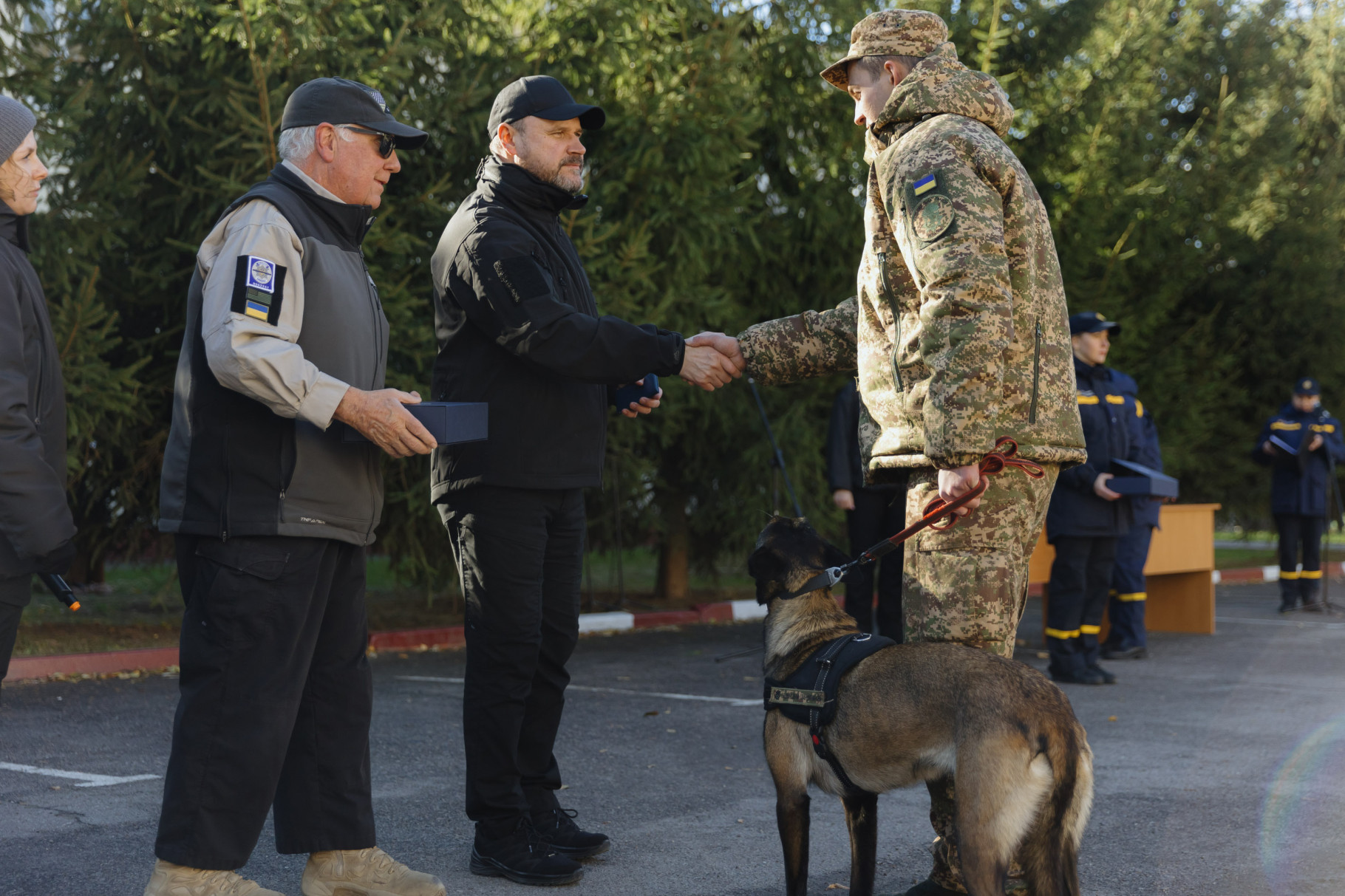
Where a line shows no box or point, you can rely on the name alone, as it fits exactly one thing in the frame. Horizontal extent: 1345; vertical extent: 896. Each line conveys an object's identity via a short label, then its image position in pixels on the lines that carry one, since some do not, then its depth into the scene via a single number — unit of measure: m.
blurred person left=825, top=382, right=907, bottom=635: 8.67
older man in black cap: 3.08
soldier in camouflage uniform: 3.23
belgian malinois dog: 2.91
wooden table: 10.37
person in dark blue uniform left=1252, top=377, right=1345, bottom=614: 12.61
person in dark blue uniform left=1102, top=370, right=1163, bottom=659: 9.44
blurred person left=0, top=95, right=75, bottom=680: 3.04
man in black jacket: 3.75
